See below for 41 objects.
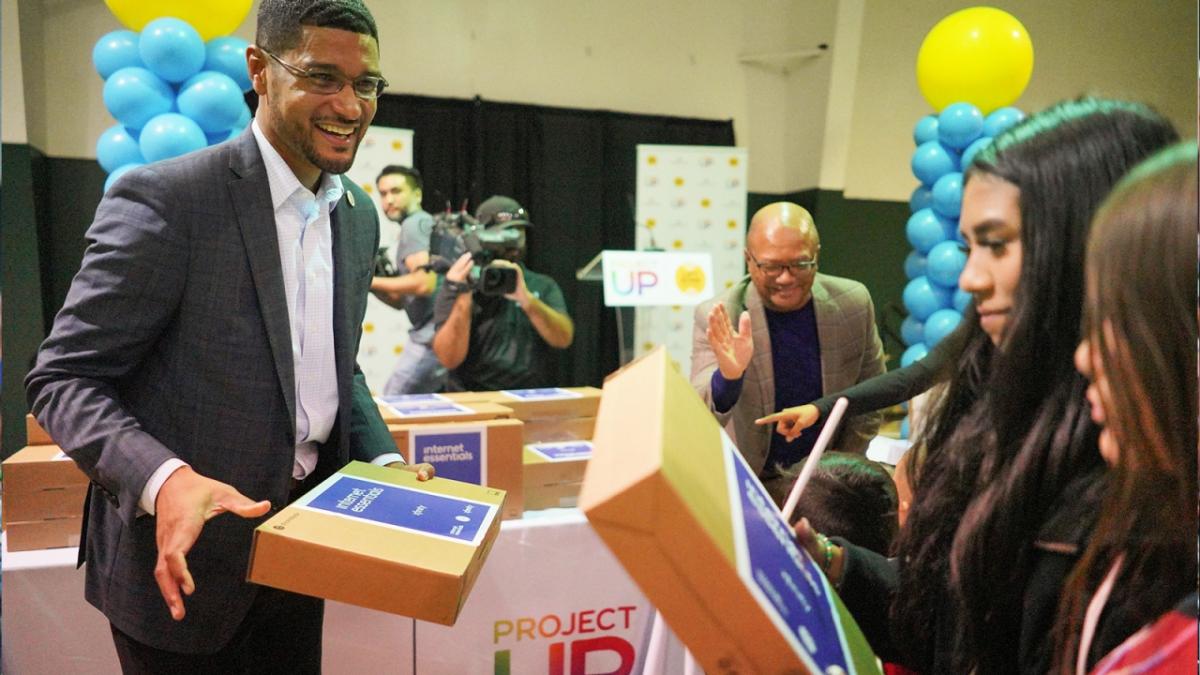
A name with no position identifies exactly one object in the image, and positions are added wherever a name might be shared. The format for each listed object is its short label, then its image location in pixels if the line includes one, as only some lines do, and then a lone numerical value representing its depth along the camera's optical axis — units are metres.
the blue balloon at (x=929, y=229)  4.14
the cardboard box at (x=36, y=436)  2.03
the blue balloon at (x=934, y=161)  4.06
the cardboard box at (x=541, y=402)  2.57
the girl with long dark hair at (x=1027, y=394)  0.73
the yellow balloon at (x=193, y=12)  2.83
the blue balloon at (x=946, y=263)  4.00
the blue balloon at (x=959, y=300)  4.05
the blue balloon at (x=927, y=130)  4.13
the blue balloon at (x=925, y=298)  4.24
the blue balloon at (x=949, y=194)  3.94
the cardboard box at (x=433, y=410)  2.25
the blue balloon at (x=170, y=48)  2.71
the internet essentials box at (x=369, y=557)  0.97
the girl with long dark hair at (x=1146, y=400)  0.58
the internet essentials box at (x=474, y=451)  2.18
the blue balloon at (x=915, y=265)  4.34
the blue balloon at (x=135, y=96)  2.75
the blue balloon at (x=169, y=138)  2.64
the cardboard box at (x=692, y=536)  0.57
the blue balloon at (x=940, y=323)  4.10
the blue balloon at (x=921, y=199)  4.24
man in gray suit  1.07
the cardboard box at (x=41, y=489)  1.82
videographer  2.94
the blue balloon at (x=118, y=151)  2.81
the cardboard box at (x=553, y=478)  2.34
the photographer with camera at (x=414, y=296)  3.31
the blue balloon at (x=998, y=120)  3.87
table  1.78
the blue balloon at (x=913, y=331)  4.46
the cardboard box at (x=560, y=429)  2.62
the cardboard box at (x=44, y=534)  1.84
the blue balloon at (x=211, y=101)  2.71
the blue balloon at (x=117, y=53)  2.84
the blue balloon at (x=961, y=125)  3.87
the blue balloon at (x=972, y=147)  3.88
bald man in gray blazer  2.15
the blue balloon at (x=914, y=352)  4.30
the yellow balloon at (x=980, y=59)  3.86
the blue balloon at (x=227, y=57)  2.86
